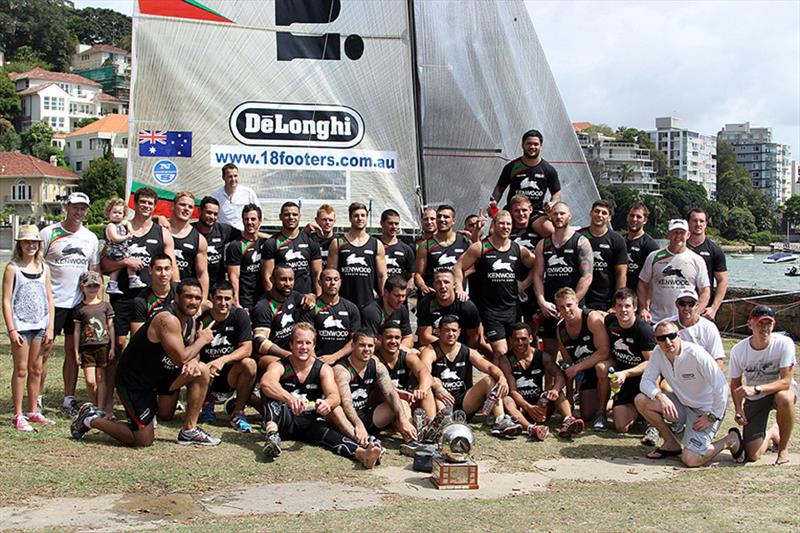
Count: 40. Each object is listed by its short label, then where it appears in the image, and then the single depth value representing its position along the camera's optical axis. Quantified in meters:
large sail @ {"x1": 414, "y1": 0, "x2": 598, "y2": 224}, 13.87
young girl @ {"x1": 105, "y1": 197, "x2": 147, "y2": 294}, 8.44
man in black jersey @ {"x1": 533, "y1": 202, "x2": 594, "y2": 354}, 9.08
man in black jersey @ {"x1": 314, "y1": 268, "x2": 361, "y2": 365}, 8.39
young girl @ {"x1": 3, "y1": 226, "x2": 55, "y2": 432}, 7.65
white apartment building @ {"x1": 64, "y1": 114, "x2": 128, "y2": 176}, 92.31
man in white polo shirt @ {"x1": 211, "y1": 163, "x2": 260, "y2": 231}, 10.02
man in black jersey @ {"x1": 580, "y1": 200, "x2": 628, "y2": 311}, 9.24
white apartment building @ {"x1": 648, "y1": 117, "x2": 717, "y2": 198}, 187.50
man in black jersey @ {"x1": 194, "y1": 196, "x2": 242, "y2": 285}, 9.21
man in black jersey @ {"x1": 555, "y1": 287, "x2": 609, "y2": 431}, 8.70
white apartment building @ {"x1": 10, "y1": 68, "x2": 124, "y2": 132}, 105.56
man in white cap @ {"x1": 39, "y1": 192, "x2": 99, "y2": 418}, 8.25
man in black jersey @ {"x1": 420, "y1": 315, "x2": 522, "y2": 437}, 8.38
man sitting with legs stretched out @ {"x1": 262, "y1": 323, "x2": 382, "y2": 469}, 7.40
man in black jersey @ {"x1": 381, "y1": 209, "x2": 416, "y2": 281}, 9.31
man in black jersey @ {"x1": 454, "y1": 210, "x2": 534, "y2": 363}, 9.12
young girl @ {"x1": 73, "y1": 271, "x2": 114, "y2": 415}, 7.95
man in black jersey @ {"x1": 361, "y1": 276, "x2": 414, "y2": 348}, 8.63
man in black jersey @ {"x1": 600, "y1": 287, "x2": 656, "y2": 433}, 8.60
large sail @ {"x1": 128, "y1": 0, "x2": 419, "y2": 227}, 12.24
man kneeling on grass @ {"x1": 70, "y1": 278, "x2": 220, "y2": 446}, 7.30
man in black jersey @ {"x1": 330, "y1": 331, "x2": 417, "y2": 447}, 7.73
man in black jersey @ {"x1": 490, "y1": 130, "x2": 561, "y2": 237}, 10.10
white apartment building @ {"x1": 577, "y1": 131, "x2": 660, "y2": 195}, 133.88
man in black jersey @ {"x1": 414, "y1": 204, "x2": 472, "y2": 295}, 9.34
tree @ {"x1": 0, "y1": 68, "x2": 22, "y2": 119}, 102.62
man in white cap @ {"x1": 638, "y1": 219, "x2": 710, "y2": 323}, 8.97
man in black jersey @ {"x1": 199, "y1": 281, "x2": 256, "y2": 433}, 8.12
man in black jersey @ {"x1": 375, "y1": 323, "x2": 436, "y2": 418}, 8.09
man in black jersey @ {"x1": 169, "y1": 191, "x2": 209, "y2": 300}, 8.87
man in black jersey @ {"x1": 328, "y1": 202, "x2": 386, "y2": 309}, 9.06
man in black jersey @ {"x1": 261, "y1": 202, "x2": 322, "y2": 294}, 9.06
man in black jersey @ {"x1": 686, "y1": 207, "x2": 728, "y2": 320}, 9.27
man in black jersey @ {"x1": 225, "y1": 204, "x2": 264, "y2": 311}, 9.19
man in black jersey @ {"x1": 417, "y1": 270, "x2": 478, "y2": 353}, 8.69
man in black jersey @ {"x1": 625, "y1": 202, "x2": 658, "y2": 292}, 9.52
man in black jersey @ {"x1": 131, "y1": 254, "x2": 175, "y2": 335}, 8.15
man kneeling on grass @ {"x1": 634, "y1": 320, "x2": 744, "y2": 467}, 7.49
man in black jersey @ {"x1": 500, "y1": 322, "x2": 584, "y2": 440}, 8.61
